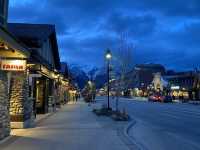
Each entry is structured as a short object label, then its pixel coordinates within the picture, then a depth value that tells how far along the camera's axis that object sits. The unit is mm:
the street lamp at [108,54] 14213
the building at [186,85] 46740
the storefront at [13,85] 6590
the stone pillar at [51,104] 16141
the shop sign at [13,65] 6944
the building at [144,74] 70593
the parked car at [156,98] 39611
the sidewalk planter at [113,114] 11640
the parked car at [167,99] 38109
